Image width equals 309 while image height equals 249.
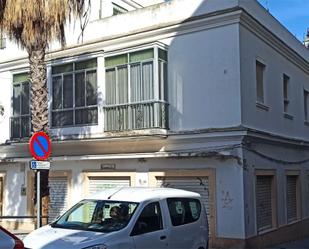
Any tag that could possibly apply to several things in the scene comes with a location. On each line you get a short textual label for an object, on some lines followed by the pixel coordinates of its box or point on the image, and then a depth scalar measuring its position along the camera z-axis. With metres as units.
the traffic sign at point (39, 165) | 7.04
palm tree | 8.70
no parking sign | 7.10
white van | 5.42
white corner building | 10.20
